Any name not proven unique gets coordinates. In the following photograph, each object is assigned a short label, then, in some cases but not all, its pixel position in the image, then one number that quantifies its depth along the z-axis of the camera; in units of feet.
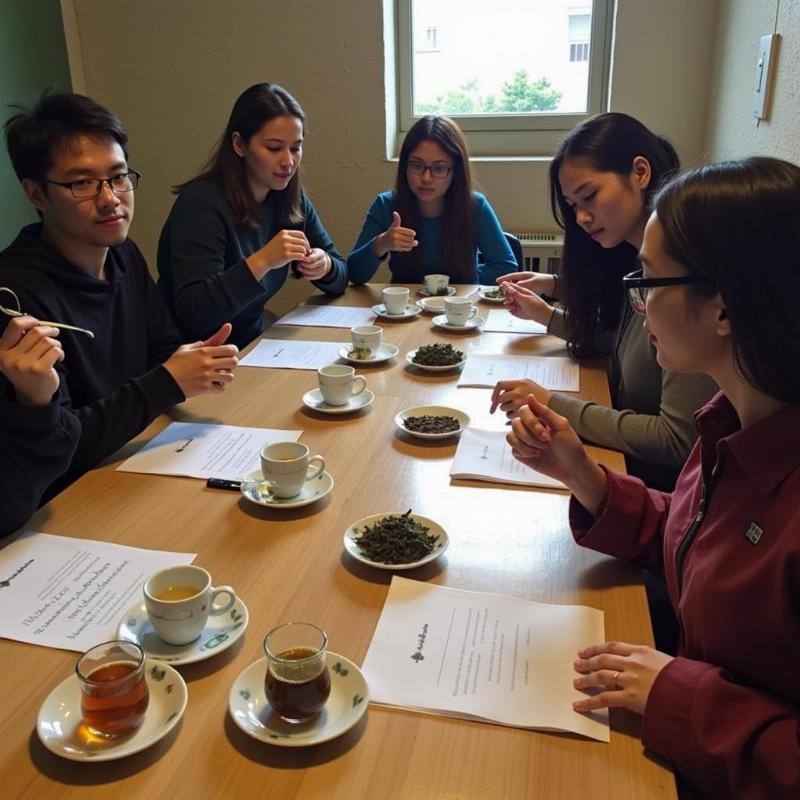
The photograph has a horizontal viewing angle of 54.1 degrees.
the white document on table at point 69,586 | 3.10
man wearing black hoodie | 4.98
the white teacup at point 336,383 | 5.19
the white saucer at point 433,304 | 7.74
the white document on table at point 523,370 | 5.81
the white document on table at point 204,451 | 4.45
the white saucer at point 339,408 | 5.21
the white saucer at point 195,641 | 2.92
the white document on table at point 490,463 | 4.30
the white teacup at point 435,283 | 8.19
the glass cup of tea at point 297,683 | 2.58
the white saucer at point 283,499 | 3.99
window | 10.84
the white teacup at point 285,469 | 3.97
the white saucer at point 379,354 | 6.22
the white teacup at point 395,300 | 7.45
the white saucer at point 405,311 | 7.49
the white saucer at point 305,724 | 2.56
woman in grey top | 4.66
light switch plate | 6.31
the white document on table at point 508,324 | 7.13
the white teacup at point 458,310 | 7.03
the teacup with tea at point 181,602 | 2.91
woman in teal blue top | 8.84
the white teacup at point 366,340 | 6.23
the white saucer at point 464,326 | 7.05
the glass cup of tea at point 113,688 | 2.52
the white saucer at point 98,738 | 2.49
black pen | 4.22
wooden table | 2.44
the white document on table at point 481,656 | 2.73
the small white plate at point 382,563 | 3.44
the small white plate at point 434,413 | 5.01
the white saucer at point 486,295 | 7.95
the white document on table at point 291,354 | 6.25
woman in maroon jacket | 2.57
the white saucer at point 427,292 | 8.27
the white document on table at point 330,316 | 7.38
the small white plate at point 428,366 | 5.97
